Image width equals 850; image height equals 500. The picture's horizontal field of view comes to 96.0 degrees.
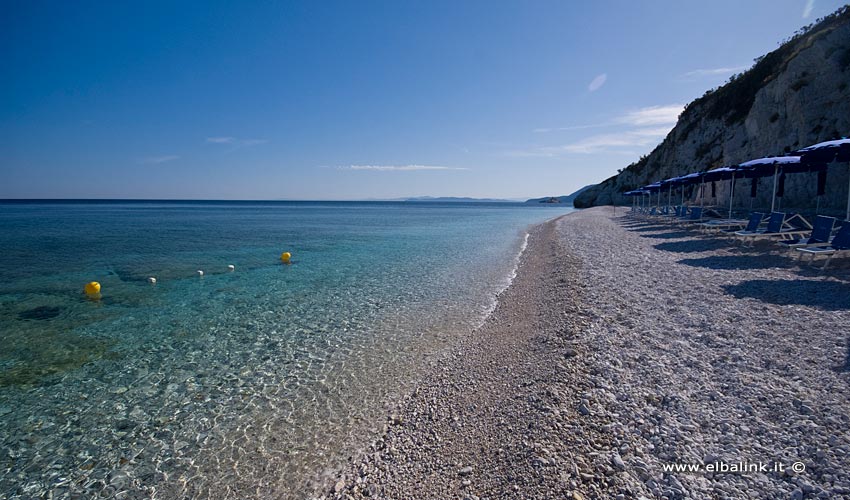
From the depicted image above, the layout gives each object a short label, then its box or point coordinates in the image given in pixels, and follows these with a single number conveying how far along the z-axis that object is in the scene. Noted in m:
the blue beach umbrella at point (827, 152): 9.42
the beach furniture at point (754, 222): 13.74
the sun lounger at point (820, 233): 10.37
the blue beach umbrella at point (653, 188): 29.49
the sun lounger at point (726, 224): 16.31
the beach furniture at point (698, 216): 19.95
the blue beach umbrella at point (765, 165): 13.55
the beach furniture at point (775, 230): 12.69
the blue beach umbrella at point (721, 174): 17.65
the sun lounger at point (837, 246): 9.09
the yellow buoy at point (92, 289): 11.73
